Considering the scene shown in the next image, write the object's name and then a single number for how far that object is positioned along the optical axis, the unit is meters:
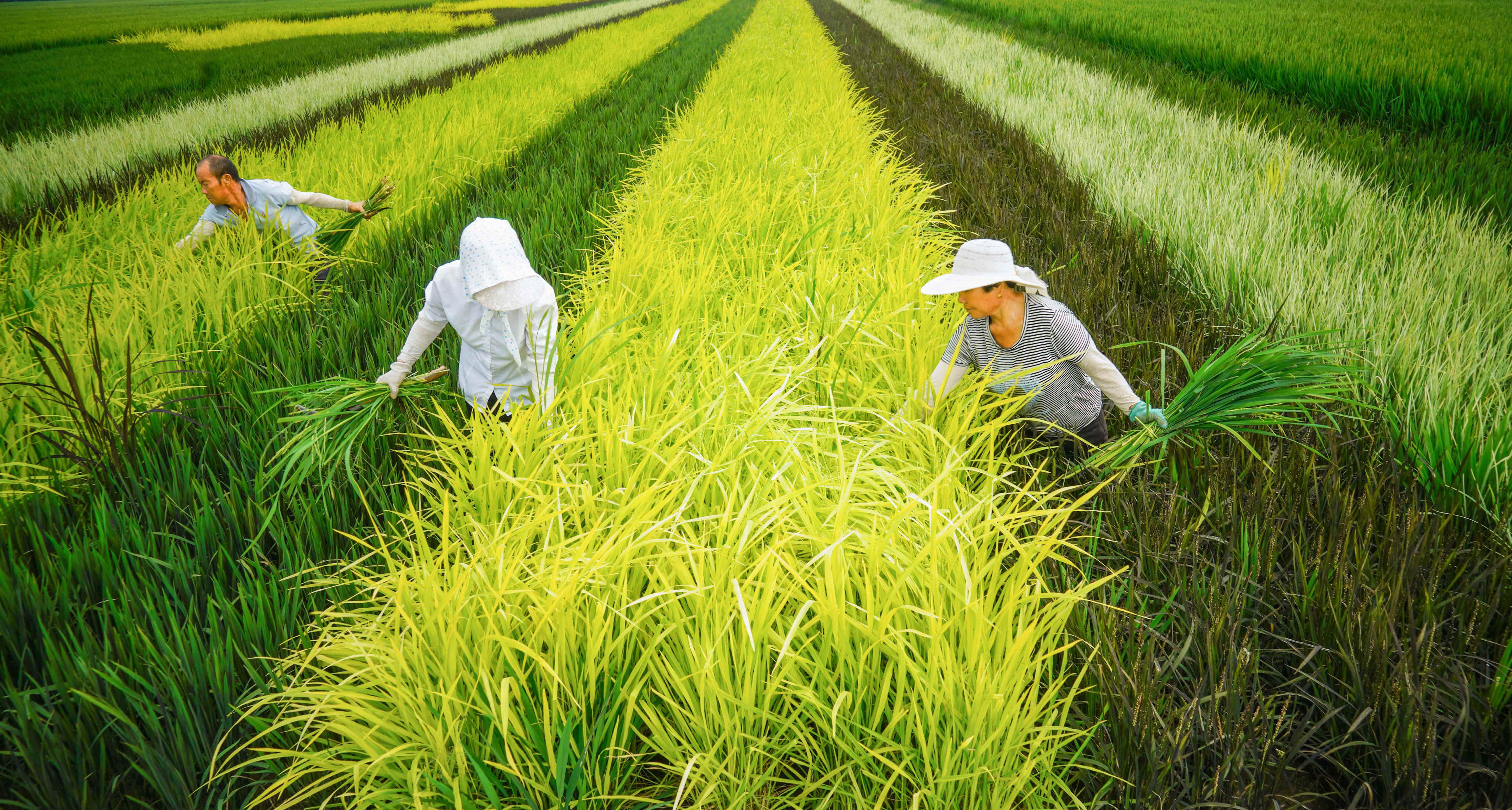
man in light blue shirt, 3.03
